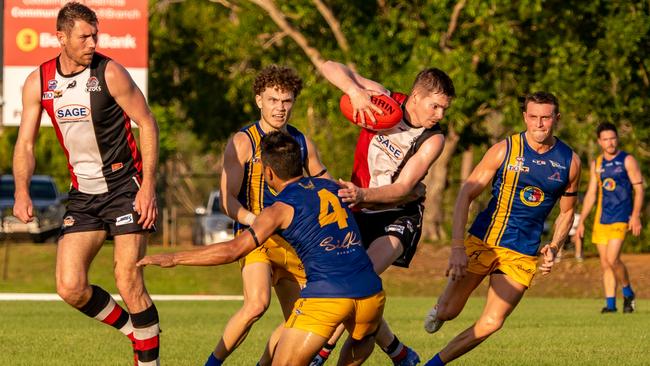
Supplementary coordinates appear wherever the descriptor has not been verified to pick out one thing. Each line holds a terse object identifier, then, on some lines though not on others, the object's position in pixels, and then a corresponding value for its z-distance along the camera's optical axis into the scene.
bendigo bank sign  51.44
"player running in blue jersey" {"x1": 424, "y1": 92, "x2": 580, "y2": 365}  19.48
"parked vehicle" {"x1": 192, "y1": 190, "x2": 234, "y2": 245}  67.06
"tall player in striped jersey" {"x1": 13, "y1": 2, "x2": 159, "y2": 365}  18.52
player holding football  18.72
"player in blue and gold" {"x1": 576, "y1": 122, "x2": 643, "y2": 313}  34.75
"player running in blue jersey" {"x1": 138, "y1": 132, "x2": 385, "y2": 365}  15.56
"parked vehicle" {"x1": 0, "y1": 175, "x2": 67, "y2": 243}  68.25
